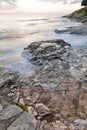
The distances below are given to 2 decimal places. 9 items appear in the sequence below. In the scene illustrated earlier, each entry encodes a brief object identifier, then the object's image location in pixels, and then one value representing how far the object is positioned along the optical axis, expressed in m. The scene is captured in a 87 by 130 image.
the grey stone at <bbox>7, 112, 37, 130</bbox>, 2.70
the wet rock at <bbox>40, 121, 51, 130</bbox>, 2.95
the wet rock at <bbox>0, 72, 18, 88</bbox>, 4.88
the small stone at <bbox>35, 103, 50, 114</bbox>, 3.66
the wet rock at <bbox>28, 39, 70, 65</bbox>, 6.85
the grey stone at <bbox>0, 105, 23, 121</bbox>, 2.87
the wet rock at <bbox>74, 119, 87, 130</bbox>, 3.19
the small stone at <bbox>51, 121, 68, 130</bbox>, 3.19
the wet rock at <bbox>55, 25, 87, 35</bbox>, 13.15
